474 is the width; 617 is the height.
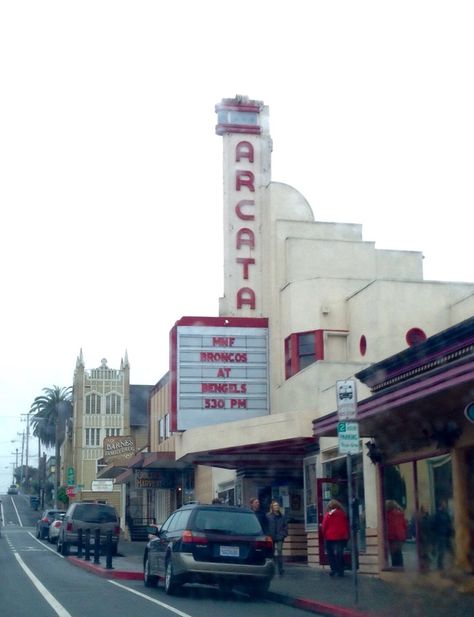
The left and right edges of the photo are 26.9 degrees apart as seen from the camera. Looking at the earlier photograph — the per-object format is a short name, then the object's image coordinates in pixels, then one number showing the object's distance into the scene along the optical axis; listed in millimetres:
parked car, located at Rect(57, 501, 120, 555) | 31906
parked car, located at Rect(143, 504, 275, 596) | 16516
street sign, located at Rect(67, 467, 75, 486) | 79312
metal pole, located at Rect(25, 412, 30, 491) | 120662
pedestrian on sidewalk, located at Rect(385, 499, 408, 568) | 19469
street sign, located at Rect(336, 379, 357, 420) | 15148
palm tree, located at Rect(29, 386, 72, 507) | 95688
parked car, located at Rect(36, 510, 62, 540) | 46250
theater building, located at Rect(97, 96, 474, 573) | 25250
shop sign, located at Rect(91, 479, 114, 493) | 72012
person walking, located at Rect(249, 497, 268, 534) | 21562
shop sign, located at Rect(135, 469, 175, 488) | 43228
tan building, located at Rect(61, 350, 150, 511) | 88500
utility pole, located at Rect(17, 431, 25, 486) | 145425
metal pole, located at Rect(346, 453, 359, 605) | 14750
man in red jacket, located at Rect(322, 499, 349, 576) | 20312
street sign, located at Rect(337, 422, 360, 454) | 15109
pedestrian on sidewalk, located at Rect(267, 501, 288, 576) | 20812
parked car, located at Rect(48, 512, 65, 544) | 41688
